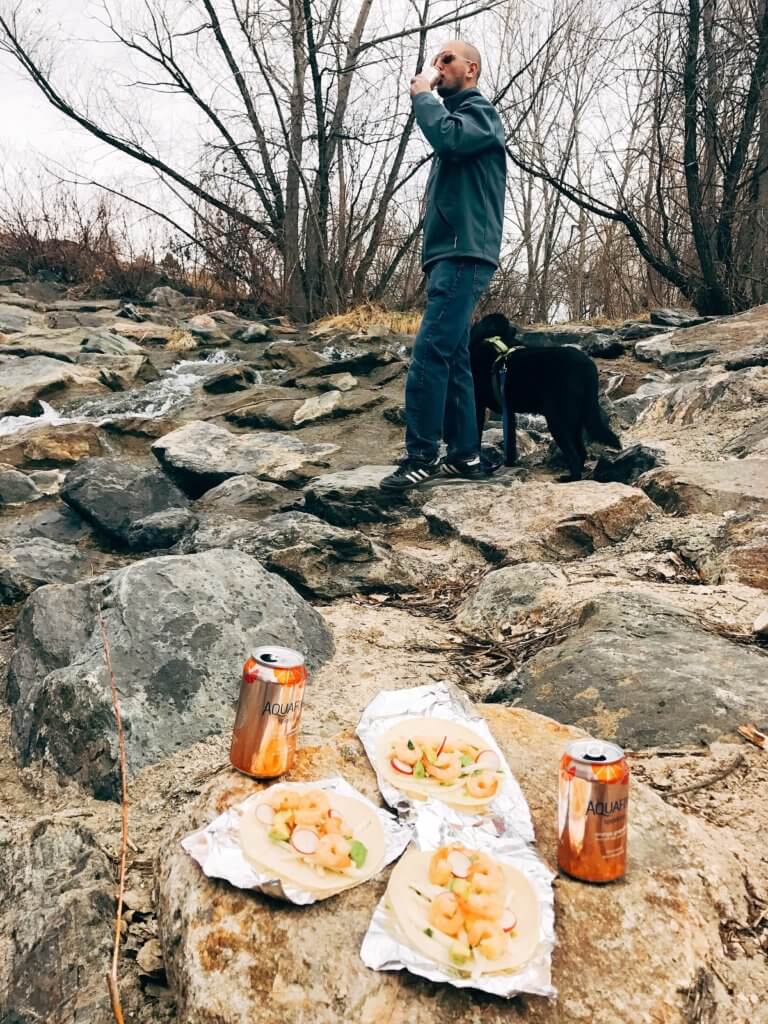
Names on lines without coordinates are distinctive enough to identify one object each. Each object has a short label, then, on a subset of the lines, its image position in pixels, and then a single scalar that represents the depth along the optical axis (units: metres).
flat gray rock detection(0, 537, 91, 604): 3.21
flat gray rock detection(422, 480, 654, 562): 3.45
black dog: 4.31
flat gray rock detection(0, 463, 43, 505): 4.84
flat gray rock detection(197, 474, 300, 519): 4.38
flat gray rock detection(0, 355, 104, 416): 7.05
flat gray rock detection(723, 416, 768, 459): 4.06
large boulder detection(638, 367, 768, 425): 4.82
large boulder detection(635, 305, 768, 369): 6.33
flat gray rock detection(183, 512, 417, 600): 3.16
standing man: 3.55
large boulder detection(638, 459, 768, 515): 3.41
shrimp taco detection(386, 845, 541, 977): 1.16
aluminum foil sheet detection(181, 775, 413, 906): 1.28
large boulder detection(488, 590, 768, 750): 1.91
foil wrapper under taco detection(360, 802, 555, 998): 1.13
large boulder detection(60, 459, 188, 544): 4.16
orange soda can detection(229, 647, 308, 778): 1.58
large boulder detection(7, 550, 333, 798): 1.97
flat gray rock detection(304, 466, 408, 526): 3.99
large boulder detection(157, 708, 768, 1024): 1.12
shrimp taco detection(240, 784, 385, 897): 1.32
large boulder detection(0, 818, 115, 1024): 1.28
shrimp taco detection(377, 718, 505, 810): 1.58
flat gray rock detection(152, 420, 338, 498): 4.91
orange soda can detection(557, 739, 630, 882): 1.31
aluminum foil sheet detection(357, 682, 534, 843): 1.51
